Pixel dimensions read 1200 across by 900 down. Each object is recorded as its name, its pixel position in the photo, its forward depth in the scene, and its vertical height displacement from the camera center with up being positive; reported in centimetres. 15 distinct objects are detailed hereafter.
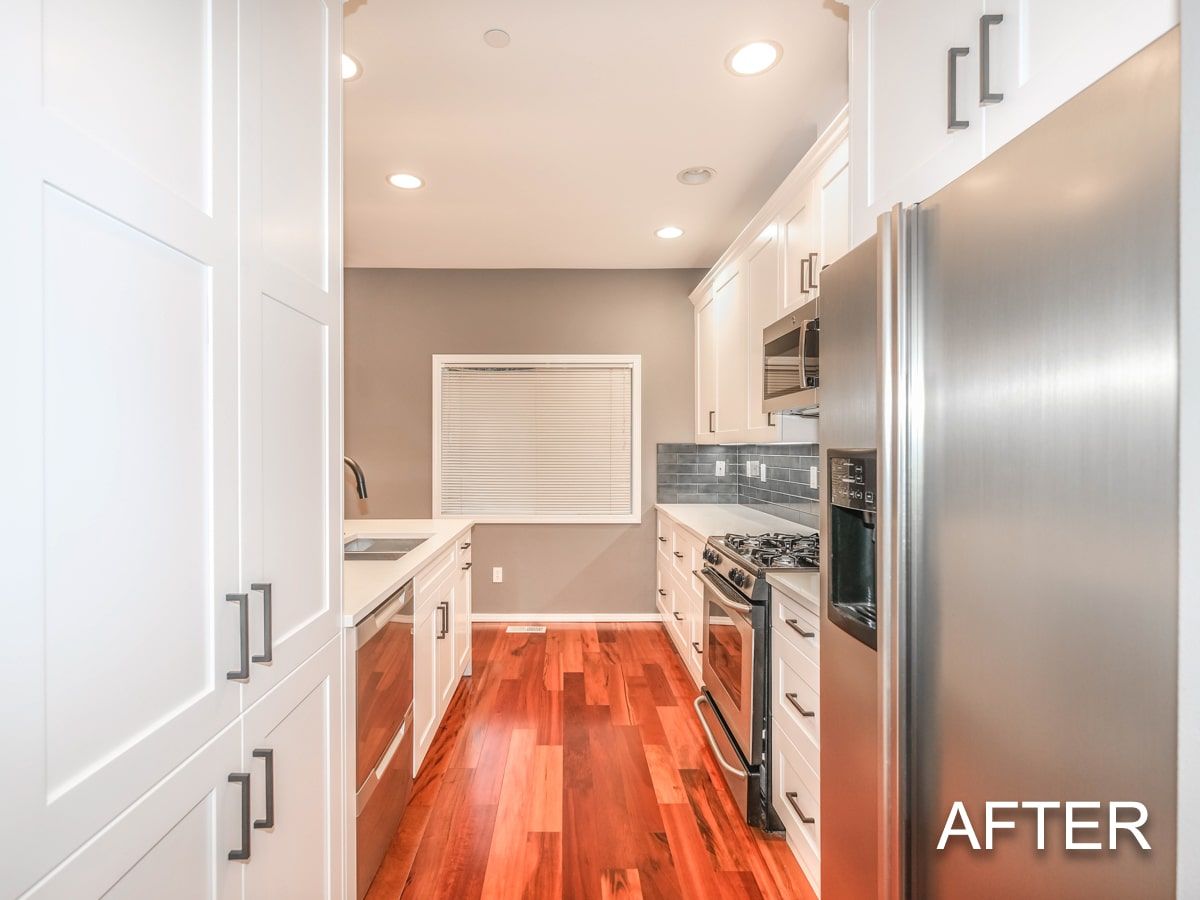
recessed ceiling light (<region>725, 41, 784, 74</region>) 203 +131
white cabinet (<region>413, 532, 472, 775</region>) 236 -87
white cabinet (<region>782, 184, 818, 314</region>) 232 +79
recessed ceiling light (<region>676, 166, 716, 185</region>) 294 +132
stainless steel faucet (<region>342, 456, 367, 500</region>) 217 -13
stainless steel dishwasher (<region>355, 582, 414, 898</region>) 171 -87
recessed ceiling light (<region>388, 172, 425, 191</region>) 301 +132
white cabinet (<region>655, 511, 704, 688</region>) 322 -89
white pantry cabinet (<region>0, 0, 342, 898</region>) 64 +4
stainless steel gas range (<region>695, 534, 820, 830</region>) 213 -80
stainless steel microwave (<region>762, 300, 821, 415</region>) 193 +30
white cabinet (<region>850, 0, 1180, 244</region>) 77 +59
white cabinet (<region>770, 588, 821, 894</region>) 177 -87
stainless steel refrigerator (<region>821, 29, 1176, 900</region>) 63 -8
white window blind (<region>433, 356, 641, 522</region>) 467 +3
